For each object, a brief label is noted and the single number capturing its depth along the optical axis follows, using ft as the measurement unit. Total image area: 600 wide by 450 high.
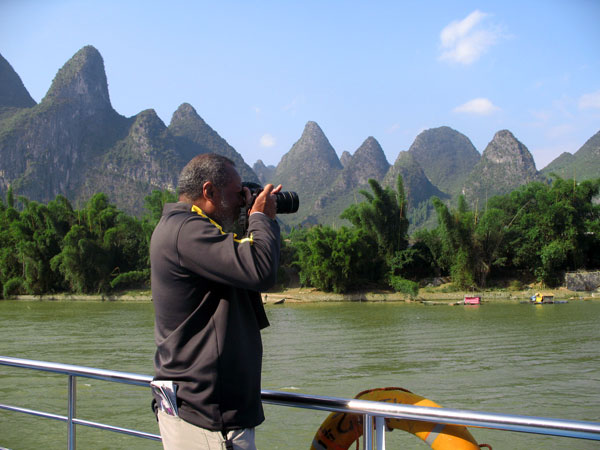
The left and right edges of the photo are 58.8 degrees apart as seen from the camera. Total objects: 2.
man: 3.80
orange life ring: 4.43
